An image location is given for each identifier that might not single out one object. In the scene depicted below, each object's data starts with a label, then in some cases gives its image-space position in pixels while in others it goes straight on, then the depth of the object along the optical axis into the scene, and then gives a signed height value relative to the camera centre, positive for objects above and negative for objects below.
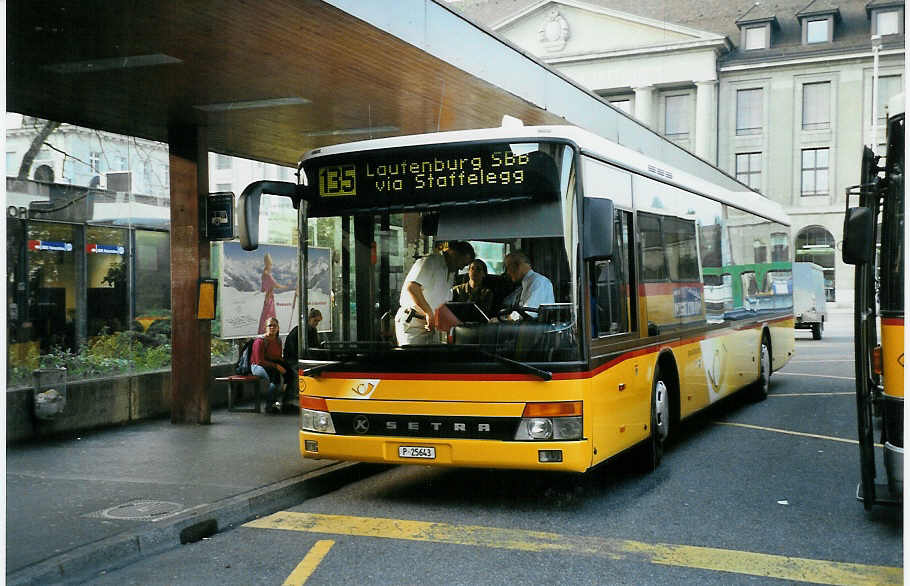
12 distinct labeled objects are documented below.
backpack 13.58 -1.03
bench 13.09 -1.29
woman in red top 13.32 -1.10
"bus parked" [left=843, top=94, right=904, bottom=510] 6.10 -0.16
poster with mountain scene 13.62 -0.03
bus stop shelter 8.26 +2.15
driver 7.05 +0.00
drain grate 7.05 -1.63
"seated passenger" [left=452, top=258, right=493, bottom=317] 7.20 -0.04
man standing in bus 7.27 -0.09
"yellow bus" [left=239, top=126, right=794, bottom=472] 7.06 -0.18
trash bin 10.81 -1.14
